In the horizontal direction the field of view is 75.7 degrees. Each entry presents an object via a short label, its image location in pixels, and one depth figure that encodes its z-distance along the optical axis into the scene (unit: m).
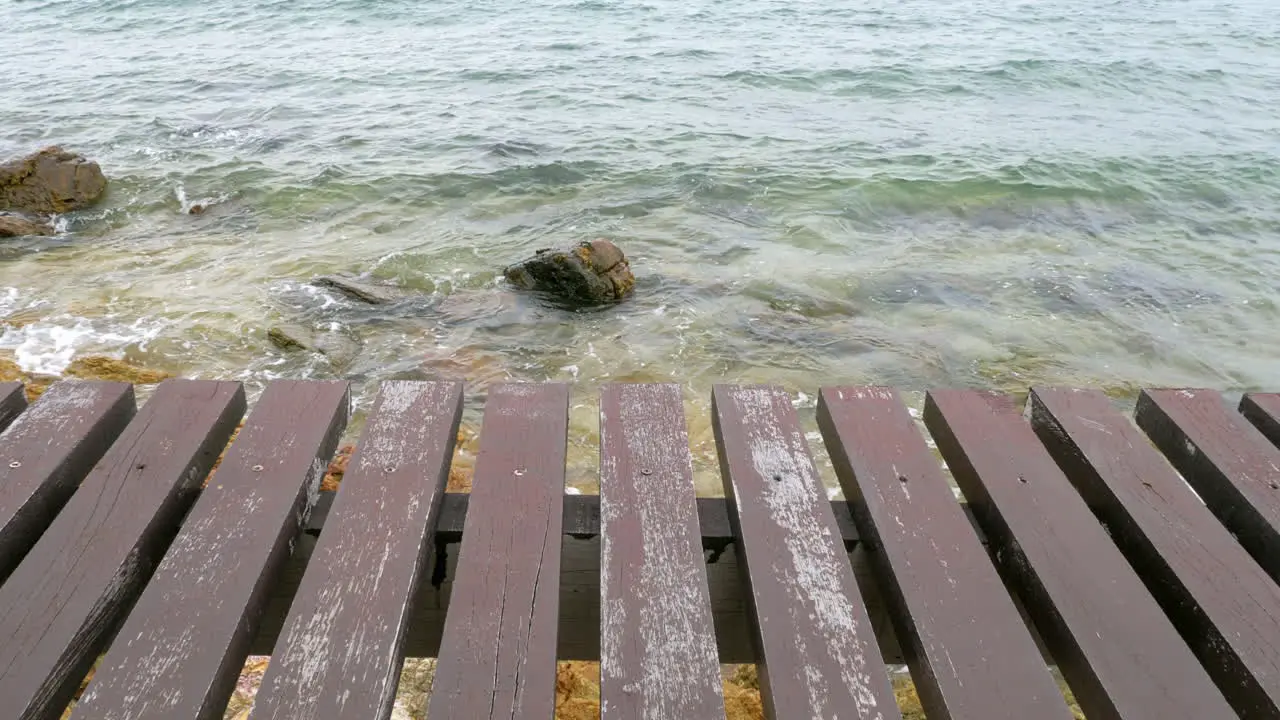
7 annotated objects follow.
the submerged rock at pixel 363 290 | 6.49
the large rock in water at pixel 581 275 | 6.45
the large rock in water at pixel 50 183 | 8.36
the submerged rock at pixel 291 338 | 5.69
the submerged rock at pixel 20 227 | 7.64
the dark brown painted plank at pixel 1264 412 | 2.07
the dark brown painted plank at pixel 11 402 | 1.97
